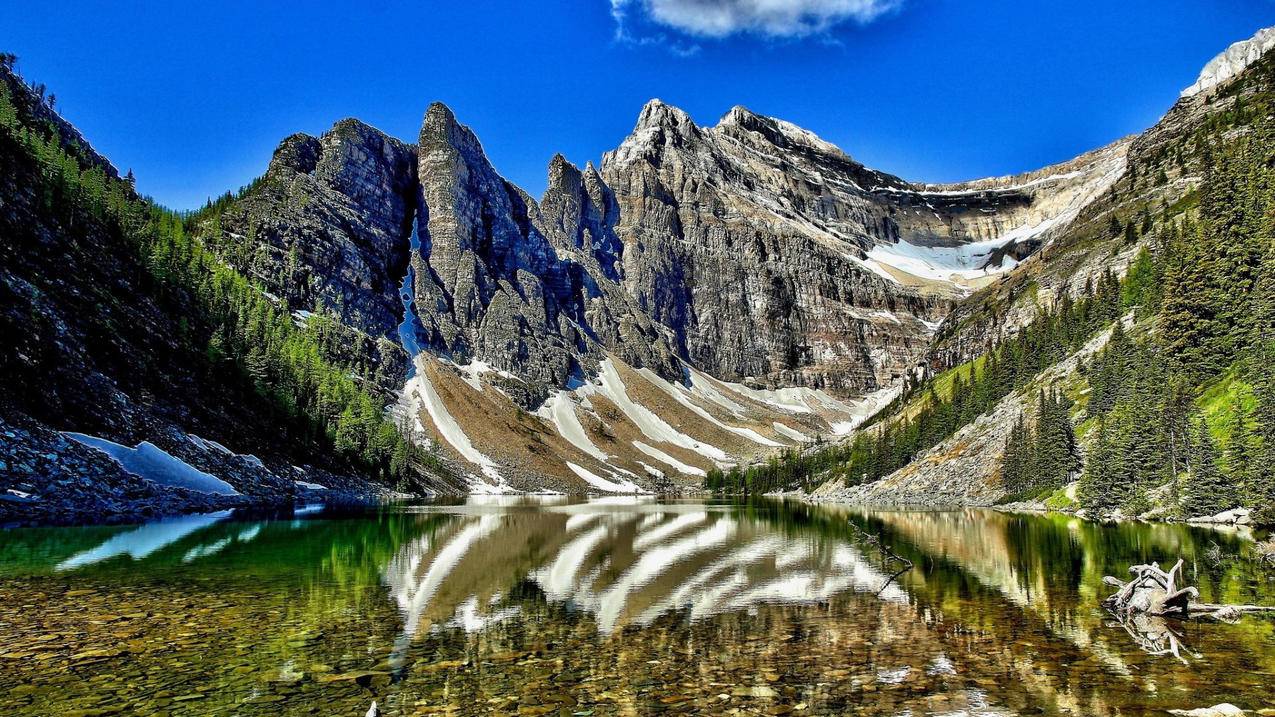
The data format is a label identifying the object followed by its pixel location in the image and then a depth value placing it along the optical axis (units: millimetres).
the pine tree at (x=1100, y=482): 61500
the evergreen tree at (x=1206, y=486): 48188
